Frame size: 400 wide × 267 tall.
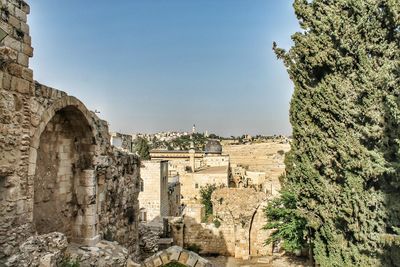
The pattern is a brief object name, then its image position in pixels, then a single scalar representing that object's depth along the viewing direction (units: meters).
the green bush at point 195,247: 17.13
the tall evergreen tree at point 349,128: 8.57
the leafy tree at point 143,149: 39.95
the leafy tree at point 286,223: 13.38
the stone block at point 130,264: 6.97
